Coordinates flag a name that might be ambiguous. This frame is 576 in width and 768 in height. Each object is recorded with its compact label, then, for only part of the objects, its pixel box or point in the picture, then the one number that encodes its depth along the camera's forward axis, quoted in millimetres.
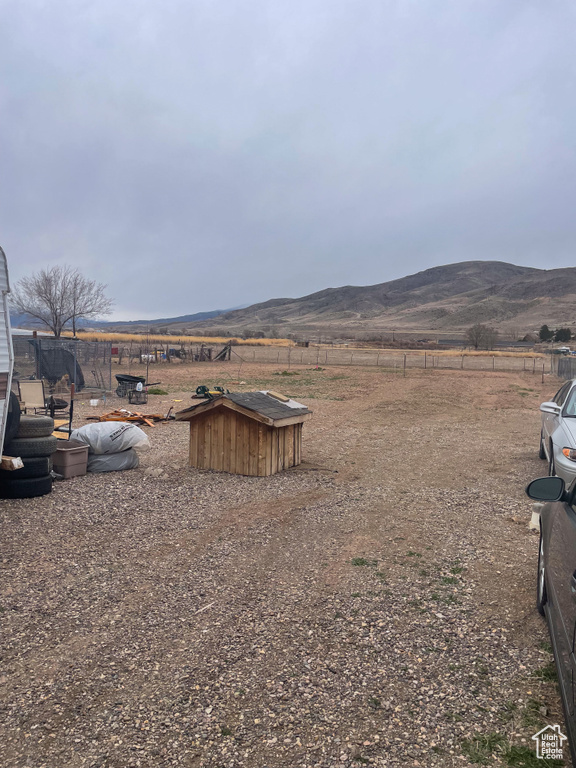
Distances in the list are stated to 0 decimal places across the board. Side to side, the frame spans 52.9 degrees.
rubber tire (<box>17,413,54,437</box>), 8219
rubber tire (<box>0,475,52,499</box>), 8002
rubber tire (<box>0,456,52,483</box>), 8047
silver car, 7309
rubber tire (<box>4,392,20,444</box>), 7957
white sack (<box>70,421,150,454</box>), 10133
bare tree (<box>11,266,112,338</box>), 41406
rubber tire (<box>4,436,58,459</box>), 8008
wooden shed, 9703
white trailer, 7461
